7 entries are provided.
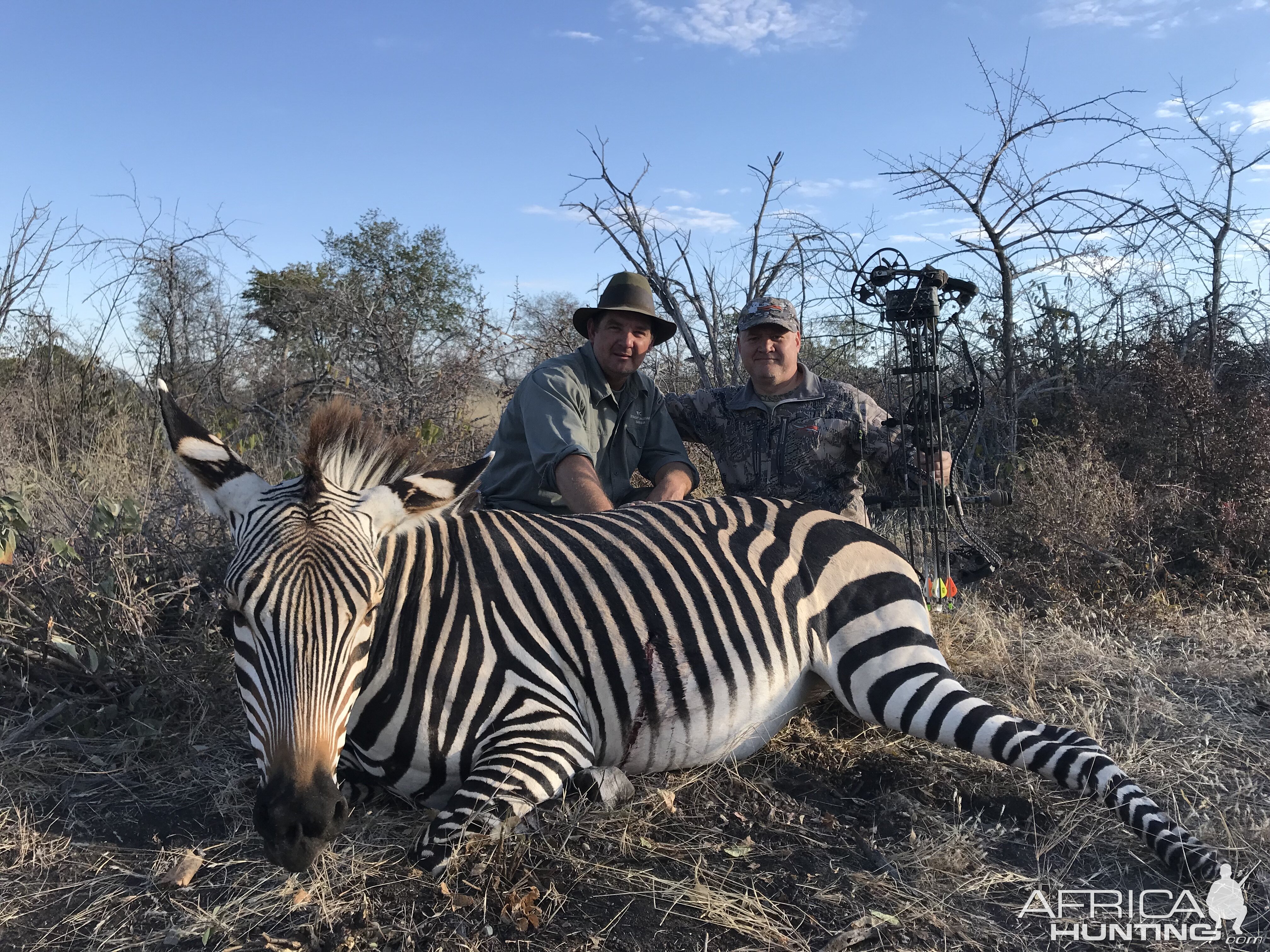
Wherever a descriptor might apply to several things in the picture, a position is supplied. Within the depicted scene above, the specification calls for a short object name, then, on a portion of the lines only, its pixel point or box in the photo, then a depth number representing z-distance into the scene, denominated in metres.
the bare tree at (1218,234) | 7.44
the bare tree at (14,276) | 6.46
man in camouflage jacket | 4.62
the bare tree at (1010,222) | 7.44
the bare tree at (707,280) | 7.38
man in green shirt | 4.22
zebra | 2.03
